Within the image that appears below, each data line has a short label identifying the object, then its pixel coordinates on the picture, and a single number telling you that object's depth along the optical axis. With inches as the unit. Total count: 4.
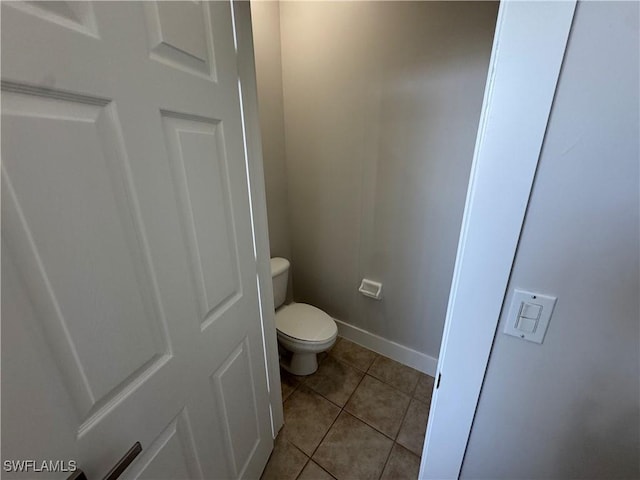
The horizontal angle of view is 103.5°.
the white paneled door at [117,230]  15.0
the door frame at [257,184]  32.2
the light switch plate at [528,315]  20.7
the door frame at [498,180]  16.7
